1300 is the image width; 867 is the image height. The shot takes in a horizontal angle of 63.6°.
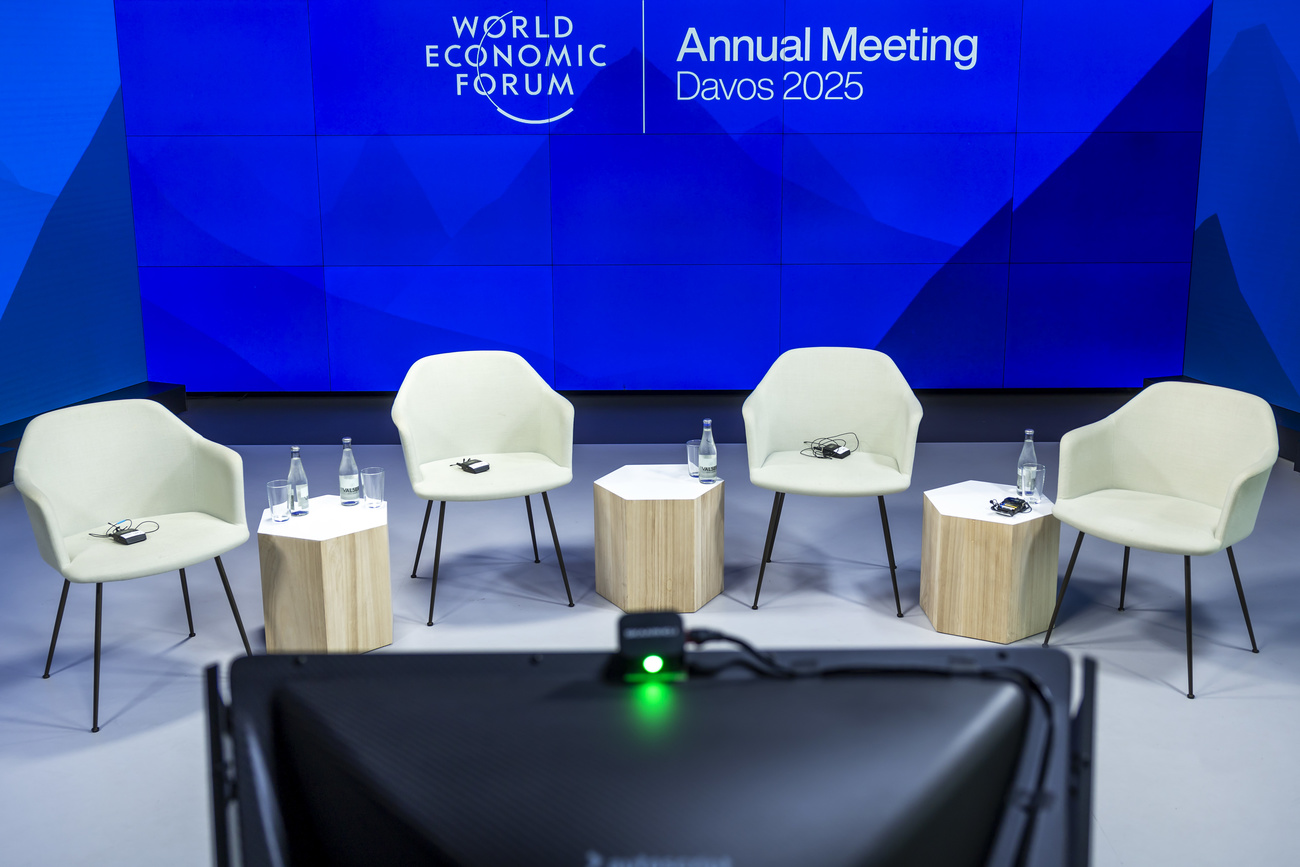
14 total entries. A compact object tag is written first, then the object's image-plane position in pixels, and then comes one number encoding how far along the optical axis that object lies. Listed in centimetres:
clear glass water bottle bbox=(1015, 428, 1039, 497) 378
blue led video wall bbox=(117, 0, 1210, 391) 625
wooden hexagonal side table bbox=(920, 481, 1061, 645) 355
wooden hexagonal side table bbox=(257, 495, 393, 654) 342
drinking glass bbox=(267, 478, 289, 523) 357
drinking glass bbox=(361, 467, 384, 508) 378
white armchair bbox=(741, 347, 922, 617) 422
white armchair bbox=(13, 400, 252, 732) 316
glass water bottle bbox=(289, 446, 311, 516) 361
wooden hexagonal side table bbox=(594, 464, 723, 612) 386
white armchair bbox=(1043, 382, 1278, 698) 326
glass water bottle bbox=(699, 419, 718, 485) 399
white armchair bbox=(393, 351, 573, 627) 423
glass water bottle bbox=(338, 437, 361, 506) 380
